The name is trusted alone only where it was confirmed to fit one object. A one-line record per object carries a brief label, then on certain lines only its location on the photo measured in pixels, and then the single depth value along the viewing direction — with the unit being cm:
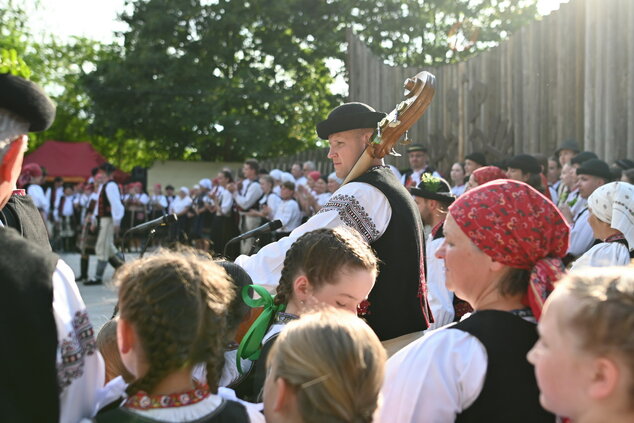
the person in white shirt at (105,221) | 1169
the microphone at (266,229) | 401
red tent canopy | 2736
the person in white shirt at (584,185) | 583
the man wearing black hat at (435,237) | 405
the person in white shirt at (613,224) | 415
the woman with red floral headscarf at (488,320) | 174
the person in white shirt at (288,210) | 1179
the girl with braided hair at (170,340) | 160
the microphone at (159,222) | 463
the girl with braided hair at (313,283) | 247
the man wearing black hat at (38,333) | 146
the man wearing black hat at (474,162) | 903
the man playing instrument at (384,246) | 325
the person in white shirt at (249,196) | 1323
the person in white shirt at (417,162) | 951
